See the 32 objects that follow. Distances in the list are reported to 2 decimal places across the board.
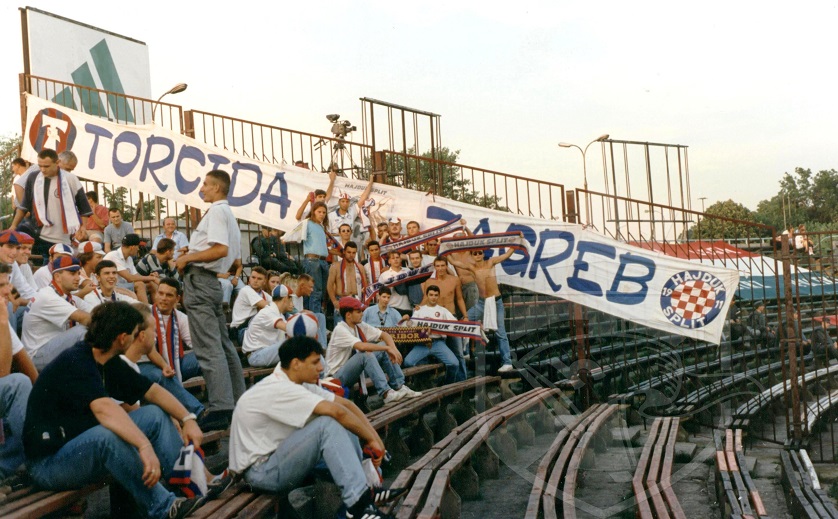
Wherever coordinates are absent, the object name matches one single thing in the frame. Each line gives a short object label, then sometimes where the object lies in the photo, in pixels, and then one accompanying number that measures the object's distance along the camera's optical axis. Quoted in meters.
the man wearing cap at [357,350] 8.40
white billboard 14.06
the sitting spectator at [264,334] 8.45
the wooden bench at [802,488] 7.16
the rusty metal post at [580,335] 11.33
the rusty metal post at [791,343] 10.20
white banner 11.16
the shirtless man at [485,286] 11.03
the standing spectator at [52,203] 9.47
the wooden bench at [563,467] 6.28
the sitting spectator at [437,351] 10.23
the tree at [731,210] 51.09
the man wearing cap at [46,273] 7.23
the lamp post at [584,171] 24.60
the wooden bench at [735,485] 6.61
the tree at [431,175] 12.34
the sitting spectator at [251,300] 8.84
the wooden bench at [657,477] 6.31
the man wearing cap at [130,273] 8.65
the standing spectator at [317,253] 10.91
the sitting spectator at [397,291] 11.03
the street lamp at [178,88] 14.10
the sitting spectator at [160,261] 9.00
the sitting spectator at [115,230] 11.01
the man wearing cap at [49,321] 5.93
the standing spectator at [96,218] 11.05
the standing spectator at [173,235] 10.92
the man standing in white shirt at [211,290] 6.43
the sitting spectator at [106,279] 7.12
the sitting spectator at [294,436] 4.99
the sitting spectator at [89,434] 4.42
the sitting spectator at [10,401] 4.72
